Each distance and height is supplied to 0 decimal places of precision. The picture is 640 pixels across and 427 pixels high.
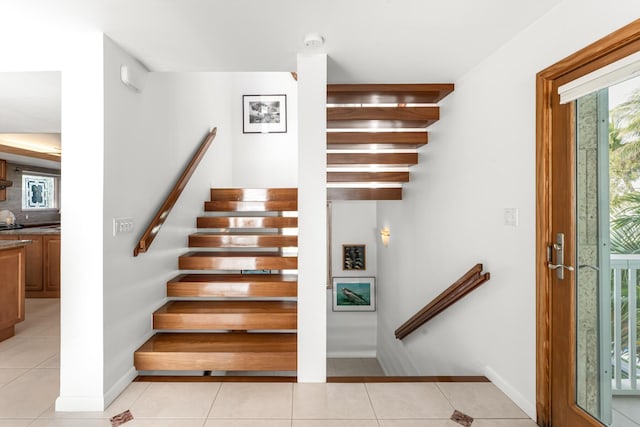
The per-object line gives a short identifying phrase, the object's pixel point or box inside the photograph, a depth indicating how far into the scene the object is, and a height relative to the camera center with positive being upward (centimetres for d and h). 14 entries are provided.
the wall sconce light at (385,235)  494 -37
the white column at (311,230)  226 -13
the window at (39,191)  619 +41
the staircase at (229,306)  237 -81
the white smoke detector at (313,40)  203 +108
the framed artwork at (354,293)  563 -140
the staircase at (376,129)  287 +85
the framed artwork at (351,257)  565 -79
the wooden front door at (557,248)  171 -20
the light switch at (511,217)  207 -4
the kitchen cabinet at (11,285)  304 -70
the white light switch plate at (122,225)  212 -9
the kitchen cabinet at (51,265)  449 -72
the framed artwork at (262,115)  537 +158
